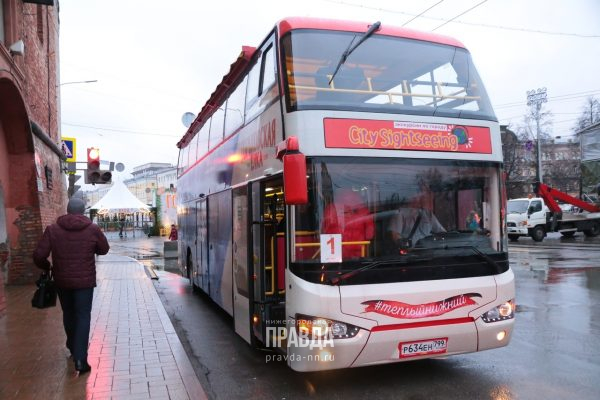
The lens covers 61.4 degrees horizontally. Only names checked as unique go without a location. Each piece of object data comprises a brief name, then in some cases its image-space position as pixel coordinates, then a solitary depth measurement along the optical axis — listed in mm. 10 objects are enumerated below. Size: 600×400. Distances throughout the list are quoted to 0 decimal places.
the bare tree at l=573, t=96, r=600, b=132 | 45812
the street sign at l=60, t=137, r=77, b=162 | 18656
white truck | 26484
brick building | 9508
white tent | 37688
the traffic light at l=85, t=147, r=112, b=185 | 14555
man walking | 5430
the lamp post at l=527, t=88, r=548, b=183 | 43212
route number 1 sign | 4707
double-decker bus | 4707
